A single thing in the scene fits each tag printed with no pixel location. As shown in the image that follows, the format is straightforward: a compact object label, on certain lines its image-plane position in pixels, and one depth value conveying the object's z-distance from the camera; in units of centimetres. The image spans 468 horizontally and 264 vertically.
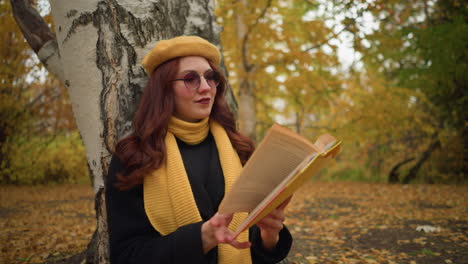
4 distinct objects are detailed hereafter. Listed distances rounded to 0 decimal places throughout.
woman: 134
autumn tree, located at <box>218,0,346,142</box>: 696
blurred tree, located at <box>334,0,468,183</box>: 659
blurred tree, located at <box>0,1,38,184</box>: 635
